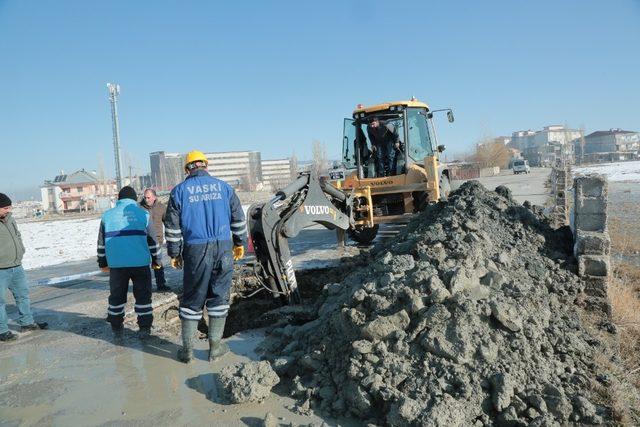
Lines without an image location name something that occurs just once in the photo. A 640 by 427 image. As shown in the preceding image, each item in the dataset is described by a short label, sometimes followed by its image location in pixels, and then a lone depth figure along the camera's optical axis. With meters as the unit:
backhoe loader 8.70
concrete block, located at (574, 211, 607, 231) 5.13
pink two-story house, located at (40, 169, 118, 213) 63.97
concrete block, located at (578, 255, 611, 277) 4.94
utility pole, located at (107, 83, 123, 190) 24.39
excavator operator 9.33
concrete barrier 4.95
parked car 46.44
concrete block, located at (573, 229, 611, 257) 4.96
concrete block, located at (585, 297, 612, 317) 4.86
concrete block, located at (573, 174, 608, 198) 5.14
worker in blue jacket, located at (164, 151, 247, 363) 4.24
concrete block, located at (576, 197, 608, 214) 5.15
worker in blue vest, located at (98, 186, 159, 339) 5.08
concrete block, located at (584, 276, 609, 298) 4.95
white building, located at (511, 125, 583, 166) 77.70
